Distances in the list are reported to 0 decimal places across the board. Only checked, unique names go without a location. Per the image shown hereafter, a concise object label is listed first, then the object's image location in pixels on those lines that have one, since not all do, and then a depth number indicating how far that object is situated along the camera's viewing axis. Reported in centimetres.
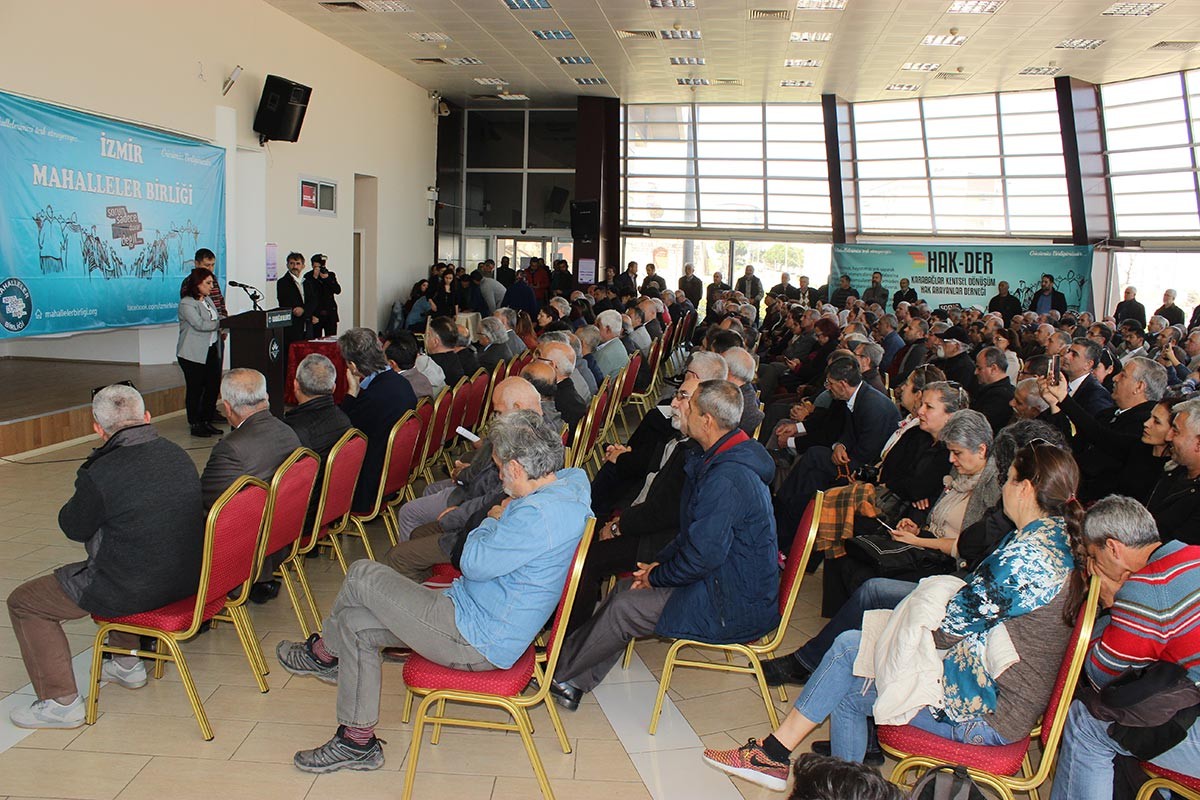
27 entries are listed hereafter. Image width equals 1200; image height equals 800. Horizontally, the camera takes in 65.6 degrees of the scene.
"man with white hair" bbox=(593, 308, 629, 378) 761
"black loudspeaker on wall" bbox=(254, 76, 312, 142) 1123
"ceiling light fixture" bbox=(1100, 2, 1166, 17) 1070
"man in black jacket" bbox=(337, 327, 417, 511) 449
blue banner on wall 750
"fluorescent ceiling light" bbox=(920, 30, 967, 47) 1240
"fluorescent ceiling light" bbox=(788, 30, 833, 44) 1238
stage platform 696
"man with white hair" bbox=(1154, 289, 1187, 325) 1341
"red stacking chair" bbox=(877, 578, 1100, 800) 230
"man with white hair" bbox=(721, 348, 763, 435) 488
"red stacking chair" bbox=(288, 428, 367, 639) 377
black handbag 352
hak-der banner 1584
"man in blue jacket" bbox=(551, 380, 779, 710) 308
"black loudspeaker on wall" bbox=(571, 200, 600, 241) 1753
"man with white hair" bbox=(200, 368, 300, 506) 354
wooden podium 768
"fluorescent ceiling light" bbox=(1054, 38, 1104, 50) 1258
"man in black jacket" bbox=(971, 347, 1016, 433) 544
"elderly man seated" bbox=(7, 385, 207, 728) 291
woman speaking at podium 770
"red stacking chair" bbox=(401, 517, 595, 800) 270
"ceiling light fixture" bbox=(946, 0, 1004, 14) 1073
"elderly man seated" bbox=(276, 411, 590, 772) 272
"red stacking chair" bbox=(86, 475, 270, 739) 295
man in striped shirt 223
